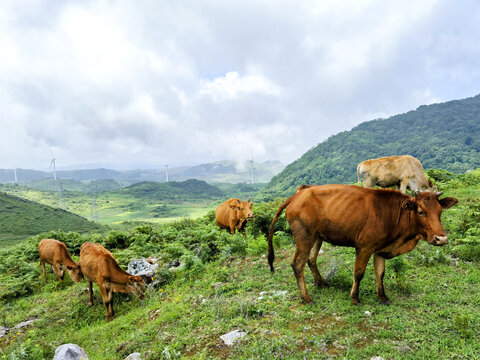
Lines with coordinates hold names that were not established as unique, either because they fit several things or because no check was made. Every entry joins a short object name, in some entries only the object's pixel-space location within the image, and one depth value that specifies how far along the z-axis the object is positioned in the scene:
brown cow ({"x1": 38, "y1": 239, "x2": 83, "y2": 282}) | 12.15
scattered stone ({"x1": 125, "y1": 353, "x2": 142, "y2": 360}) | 5.29
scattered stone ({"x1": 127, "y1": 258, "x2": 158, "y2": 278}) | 10.62
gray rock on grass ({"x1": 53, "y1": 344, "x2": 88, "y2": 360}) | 5.85
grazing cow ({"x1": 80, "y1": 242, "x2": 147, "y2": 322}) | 9.03
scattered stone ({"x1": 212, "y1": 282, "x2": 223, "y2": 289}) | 7.94
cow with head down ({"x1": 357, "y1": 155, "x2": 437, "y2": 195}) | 12.18
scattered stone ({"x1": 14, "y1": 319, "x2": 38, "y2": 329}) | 8.86
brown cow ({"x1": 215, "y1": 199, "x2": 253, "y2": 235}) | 13.96
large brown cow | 5.18
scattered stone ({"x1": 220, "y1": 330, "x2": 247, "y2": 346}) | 5.18
